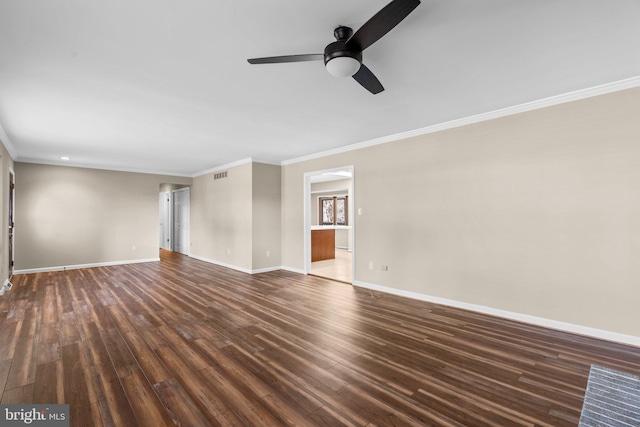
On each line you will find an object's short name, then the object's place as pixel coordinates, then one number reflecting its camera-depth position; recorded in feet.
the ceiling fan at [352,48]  4.90
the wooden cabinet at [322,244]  25.18
